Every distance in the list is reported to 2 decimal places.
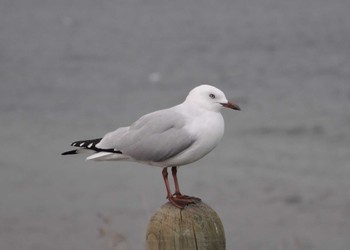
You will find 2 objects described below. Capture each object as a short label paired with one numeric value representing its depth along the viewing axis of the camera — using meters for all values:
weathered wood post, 7.00
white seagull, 8.28
